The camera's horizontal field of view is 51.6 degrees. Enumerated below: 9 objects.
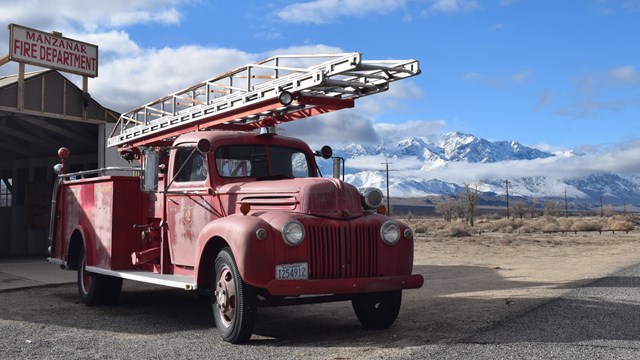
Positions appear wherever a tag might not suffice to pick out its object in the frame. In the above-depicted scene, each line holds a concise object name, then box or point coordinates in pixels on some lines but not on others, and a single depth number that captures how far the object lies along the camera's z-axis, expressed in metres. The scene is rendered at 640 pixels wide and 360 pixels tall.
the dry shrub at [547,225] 57.26
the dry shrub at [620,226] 57.31
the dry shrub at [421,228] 55.11
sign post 15.17
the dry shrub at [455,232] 45.84
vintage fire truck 7.00
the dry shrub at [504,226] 58.97
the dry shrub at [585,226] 56.97
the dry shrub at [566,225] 58.84
